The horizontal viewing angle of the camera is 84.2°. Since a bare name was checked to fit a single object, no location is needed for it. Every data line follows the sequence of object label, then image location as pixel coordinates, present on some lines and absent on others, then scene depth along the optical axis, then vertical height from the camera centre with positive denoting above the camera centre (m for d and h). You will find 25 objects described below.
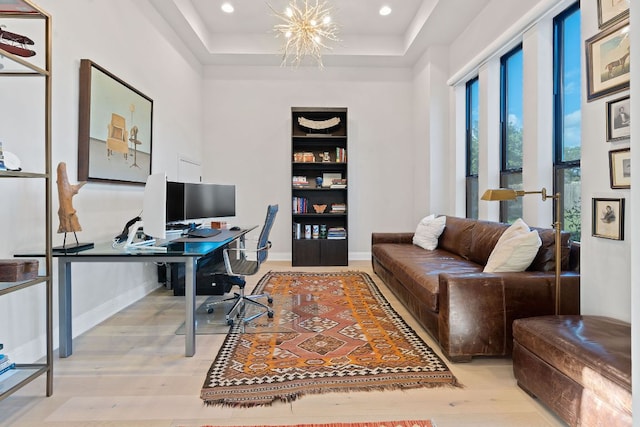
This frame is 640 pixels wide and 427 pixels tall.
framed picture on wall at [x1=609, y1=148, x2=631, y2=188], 1.83 +0.25
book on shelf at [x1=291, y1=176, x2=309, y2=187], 5.52 +0.52
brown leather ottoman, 1.34 -0.65
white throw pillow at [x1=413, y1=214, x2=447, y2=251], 4.25 -0.22
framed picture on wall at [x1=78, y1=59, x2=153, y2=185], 2.78 +0.77
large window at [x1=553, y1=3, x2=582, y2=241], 2.95 +0.87
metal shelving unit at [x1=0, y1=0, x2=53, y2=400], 1.83 +0.17
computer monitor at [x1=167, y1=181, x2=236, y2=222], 3.56 +0.16
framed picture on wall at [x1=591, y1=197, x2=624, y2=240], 1.88 -0.02
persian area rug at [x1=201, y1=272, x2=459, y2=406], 1.94 -0.92
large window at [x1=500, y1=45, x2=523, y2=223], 3.74 +0.96
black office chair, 2.97 -0.49
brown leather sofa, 2.18 -0.54
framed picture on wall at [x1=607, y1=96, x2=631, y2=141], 1.83 +0.51
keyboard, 3.29 -0.17
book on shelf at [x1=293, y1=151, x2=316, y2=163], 5.47 +0.90
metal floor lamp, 2.15 +0.06
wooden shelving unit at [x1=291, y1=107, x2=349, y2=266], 5.43 +0.45
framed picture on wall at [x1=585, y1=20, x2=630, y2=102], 1.86 +0.85
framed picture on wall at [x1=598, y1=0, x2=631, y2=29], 1.85 +1.10
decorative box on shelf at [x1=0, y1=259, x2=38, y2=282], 1.66 -0.26
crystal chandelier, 3.38 +1.84
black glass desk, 2.22 -0.33
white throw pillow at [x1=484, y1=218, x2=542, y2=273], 2.40 -0.27
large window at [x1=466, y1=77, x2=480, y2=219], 4.75 +0.94
